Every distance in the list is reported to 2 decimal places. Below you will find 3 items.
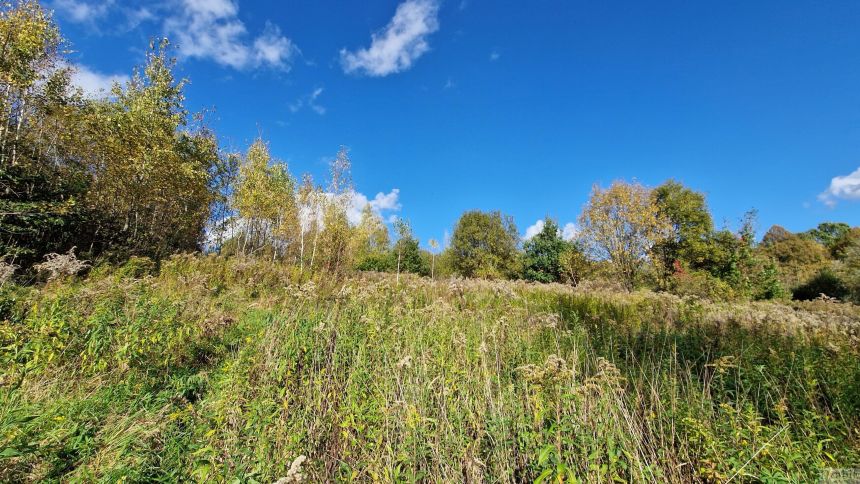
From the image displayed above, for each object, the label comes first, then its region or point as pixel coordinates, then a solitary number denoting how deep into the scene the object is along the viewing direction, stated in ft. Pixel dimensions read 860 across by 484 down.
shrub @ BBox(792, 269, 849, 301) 55.36
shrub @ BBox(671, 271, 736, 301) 43.04
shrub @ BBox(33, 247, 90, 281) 18.90
